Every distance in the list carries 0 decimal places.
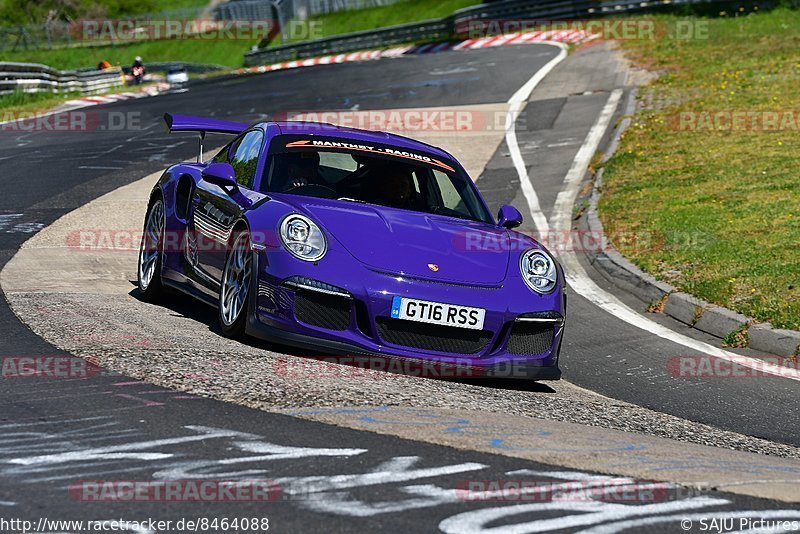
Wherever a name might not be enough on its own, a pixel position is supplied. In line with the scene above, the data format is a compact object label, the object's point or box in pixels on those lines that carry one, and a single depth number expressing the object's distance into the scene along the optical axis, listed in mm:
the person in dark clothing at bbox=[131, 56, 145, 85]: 99187
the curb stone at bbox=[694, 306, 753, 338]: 18609
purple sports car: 13328
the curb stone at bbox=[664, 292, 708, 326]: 19656
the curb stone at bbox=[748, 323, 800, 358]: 17375
